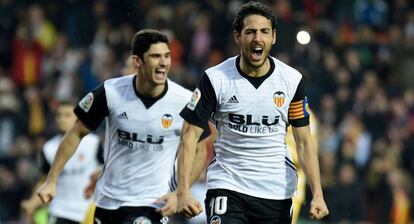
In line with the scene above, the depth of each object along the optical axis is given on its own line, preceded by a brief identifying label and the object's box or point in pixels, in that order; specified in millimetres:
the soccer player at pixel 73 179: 24562
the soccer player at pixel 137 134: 19500
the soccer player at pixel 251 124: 17562
